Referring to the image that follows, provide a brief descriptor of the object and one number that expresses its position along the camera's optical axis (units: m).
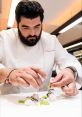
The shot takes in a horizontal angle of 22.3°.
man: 1.23
